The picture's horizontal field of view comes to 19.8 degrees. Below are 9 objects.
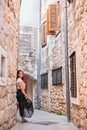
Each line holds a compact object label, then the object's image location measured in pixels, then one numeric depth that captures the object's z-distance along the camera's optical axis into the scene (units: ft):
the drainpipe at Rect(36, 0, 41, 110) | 36.41
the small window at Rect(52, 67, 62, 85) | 26.64
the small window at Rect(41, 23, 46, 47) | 36.14
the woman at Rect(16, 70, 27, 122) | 18.44
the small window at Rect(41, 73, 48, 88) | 33.71
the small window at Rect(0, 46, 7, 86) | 12.27
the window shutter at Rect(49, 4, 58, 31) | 28.86
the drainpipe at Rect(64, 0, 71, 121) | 19.77
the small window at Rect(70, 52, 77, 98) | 17.06
